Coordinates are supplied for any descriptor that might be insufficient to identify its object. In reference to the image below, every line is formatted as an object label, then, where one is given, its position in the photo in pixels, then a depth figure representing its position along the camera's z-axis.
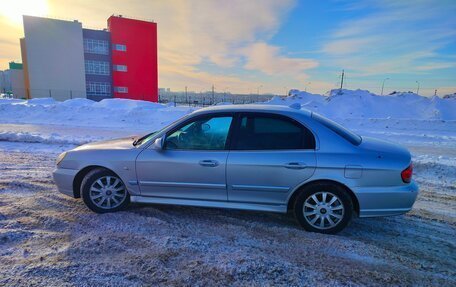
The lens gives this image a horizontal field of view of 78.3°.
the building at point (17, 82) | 46.75
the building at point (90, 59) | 42.25
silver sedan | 3.51
